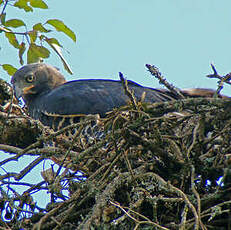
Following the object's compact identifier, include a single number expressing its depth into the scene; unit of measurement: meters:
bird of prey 10.19
